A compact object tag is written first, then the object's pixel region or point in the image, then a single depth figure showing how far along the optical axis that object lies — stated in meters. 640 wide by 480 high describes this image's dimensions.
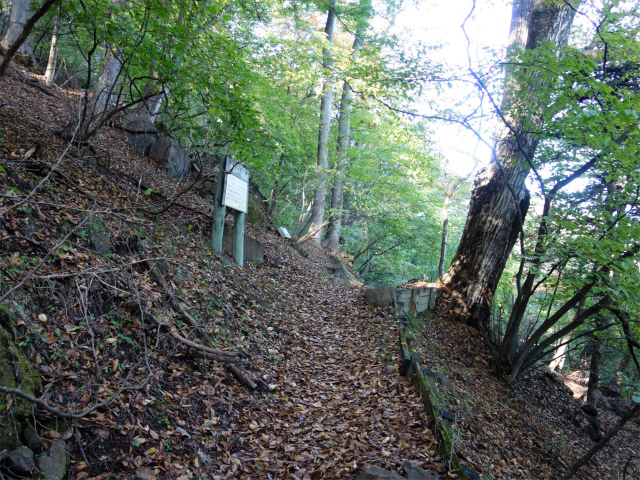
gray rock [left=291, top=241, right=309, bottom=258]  12.48
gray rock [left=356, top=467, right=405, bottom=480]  2.88
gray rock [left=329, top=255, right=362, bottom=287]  13.12
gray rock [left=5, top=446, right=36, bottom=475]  2.27
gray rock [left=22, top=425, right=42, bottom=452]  2.49
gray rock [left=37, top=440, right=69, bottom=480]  2.43
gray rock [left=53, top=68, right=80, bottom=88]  11.84
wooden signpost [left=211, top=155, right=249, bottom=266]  7.05
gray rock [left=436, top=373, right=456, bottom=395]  5.65
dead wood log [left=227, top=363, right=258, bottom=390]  4.56
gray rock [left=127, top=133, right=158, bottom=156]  9.71
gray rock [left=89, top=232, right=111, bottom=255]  4.50
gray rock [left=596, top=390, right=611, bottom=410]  12.00
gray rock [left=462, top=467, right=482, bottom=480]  2.90
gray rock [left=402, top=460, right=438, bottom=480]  2.98
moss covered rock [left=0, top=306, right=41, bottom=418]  2.54
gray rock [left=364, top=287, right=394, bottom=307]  7.94
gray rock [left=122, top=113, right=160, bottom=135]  10.09
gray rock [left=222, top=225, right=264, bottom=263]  8.16
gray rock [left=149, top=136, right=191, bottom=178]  9.77
